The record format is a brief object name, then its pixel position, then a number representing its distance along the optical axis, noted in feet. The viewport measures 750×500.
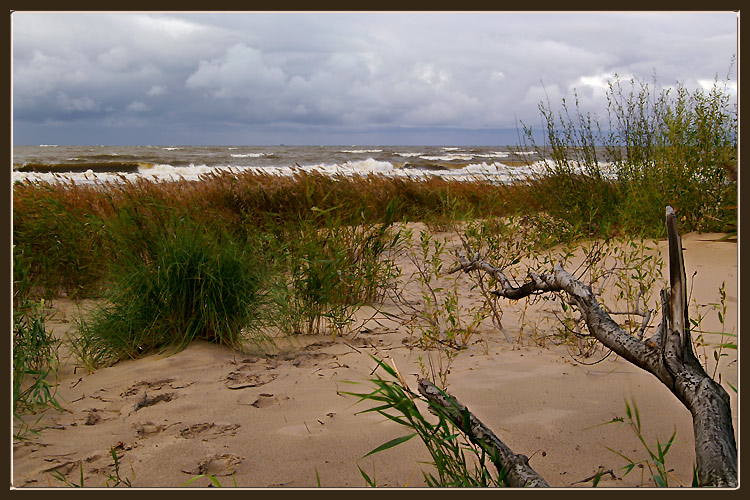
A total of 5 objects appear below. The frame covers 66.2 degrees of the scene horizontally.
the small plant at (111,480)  6.80
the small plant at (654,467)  5.66
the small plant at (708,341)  10.07
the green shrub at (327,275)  13.52
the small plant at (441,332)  10.92
